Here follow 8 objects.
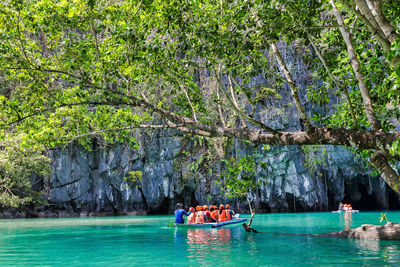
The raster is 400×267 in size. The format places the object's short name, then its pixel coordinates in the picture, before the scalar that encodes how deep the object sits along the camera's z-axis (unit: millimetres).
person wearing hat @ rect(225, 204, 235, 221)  16203
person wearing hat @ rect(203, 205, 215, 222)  16062
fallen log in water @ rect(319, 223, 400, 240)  9745
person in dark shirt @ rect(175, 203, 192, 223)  15078
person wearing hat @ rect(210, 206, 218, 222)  16281
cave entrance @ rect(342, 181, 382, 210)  32562
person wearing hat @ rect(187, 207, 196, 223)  15442
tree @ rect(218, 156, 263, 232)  9976
